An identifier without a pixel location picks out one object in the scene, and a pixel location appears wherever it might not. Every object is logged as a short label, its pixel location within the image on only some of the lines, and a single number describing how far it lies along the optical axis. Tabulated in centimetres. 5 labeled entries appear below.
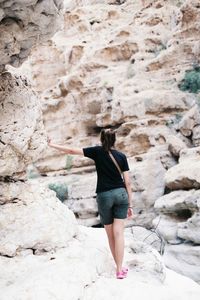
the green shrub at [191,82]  1282
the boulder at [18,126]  405
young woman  389
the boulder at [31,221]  383
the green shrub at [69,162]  1399
